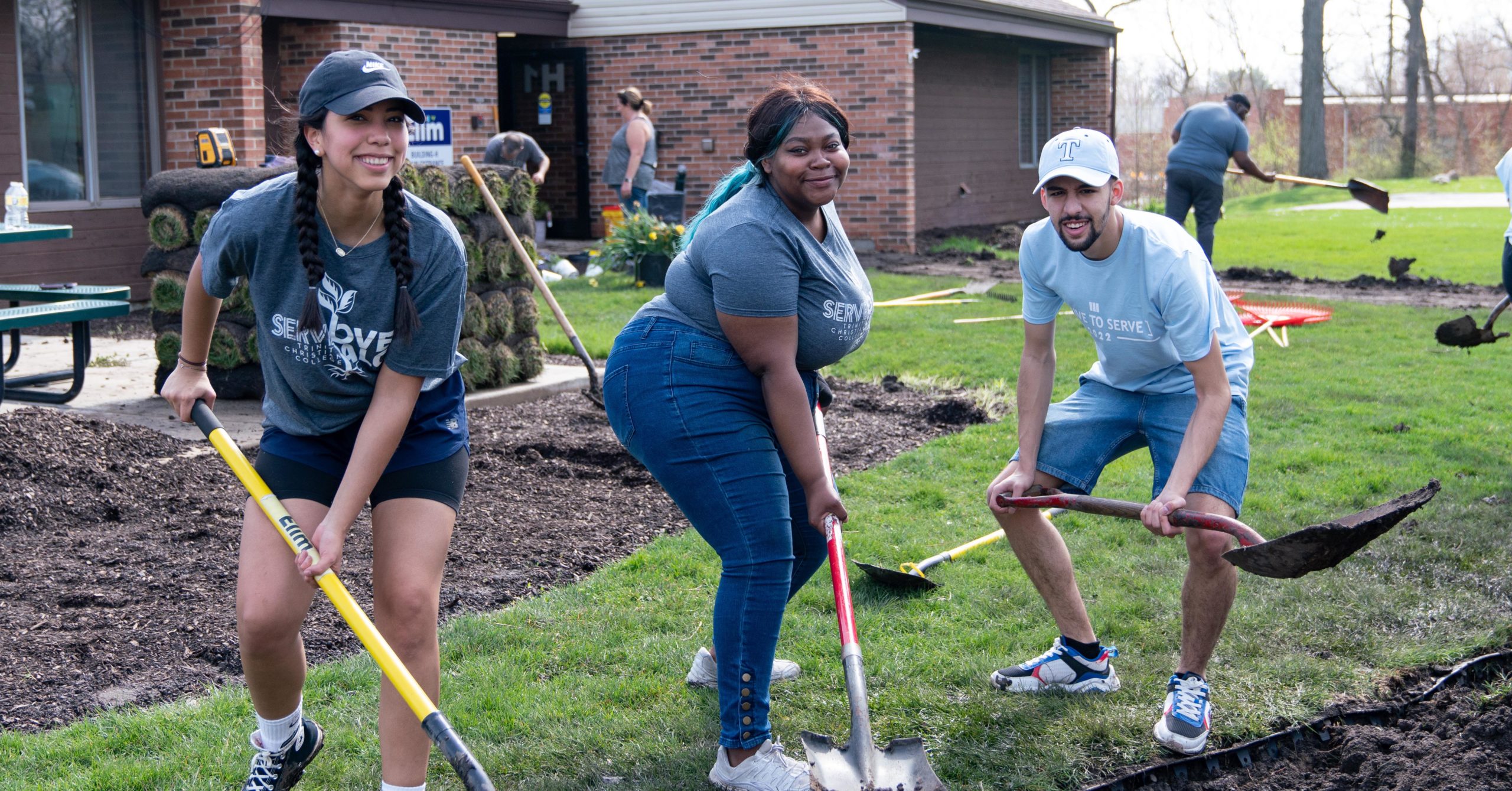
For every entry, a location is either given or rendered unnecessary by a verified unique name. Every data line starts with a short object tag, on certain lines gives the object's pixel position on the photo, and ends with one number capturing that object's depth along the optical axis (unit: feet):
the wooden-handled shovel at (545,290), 26.13
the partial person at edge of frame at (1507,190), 21.49
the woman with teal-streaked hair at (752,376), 10.42
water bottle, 28.86
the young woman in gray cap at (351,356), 9.59
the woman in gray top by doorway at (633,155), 48.62
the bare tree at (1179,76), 153.69
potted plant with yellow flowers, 44.34
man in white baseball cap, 11.94
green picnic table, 23.73
